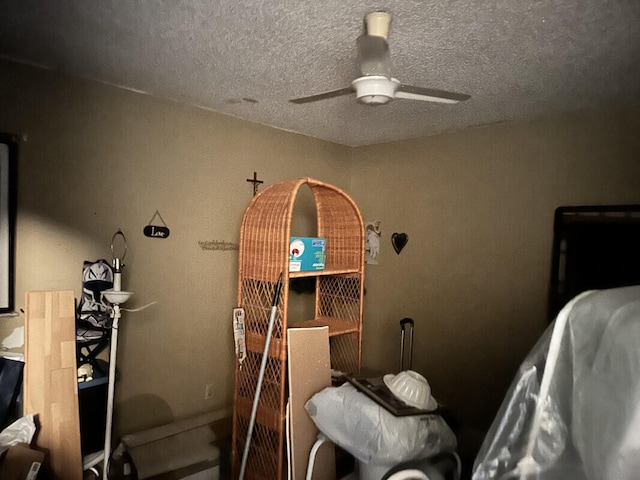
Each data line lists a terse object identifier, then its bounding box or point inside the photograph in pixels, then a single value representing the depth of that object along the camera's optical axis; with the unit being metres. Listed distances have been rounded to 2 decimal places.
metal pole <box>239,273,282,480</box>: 2.15
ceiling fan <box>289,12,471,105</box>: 1.36
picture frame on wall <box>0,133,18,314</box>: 1.85
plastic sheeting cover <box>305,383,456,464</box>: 1.71
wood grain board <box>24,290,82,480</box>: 1.80
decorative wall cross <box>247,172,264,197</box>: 2.78
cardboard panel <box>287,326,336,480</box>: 2.14
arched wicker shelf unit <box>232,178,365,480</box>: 2.22
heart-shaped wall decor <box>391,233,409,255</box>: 3.08
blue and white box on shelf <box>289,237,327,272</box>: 2.32
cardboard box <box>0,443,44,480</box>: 1.59
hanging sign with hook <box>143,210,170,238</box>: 2.31
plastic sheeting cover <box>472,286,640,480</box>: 0.91
